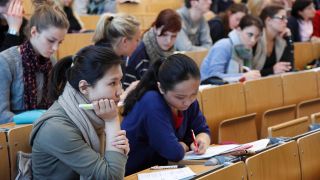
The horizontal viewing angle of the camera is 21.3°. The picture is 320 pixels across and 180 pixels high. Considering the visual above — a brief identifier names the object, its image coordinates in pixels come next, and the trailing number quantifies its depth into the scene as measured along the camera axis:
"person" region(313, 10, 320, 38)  9.78
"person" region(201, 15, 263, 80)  6.53
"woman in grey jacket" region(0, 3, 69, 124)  4.19
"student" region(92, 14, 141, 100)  5.25
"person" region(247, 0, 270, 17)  9.12
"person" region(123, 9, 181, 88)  5.92
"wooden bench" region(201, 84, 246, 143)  5.32
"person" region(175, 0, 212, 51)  7.91
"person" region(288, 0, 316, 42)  9.43
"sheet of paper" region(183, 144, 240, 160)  3.69
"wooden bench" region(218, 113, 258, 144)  5.22
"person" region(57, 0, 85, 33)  7.59
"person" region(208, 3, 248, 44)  8.46
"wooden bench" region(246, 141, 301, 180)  3.32
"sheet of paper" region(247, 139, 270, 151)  3.63
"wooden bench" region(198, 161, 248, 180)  2.94
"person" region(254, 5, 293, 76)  7.13
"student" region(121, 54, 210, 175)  3.71
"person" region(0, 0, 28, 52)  5.01
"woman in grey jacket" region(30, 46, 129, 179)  2.95
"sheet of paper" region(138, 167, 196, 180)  3.14
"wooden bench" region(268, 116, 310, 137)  4.53
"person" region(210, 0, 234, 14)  10.95
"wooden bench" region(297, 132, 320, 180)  3.81
